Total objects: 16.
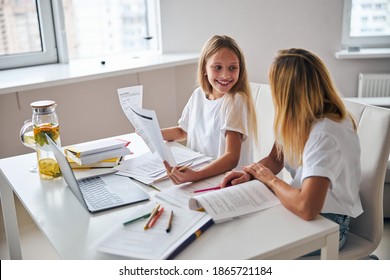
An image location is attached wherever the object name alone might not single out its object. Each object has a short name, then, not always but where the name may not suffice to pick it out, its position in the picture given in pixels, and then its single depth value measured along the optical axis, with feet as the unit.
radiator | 10.93
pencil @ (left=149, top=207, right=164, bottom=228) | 4.02
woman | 4.31
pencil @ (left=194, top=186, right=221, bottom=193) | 4.71
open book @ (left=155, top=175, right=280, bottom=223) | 4.15
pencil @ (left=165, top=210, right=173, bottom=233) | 3.89
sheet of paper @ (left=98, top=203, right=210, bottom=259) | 3.64
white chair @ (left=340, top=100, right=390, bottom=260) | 5.02
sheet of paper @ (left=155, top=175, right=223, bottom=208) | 4.48
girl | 5.81
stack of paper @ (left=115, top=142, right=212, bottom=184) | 5.16
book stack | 5.57
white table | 3.67
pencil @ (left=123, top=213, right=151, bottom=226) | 4.08
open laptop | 4.50
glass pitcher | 5.25
